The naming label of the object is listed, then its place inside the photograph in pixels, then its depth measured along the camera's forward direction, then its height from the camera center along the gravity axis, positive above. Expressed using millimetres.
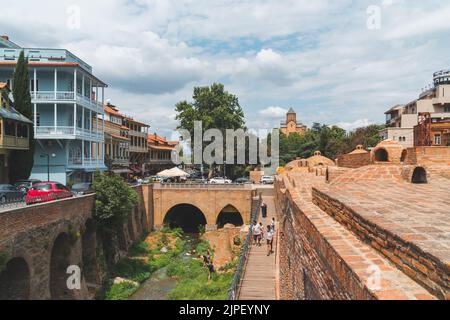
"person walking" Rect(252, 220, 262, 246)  18078 -3731
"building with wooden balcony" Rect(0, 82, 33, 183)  21798 +1815
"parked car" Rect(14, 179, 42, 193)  19419 -1476
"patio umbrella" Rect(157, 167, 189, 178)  37381 -1504
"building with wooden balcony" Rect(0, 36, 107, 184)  25812 +3795
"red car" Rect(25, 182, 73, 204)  16041 -1619
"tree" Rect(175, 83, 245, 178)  44531 +6128
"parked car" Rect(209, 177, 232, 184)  38844 -2429
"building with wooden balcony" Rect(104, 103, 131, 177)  37653 +1817
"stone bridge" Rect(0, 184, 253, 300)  13062 -4183
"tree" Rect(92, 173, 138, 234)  21422 -2584
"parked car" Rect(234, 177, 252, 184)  43675 -2618
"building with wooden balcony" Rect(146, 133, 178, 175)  56506 +676
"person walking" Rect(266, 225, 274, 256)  16781 -3956
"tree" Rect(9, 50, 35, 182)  23688 +3472
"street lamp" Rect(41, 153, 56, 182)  24516 +206
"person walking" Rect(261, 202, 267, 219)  27522 -4029
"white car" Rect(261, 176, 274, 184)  47188 -2802
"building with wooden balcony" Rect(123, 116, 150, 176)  47466 +1986
